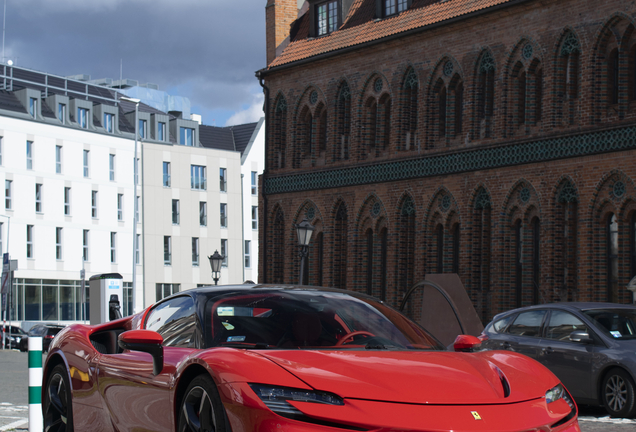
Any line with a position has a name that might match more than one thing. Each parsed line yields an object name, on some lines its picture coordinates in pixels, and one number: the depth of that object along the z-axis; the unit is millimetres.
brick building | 25312
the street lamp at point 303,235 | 26688
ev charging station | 29219
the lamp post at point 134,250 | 56781
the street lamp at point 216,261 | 36750
